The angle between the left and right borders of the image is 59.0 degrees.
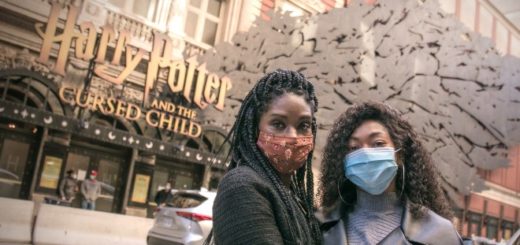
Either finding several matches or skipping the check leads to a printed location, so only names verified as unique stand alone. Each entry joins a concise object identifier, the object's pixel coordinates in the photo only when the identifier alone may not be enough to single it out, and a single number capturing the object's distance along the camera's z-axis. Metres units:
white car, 5.93
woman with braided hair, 1.17
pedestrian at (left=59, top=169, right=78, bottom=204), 10.32
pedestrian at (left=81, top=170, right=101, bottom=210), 10.59
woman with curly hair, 1.68
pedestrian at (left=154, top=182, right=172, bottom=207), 11.27
